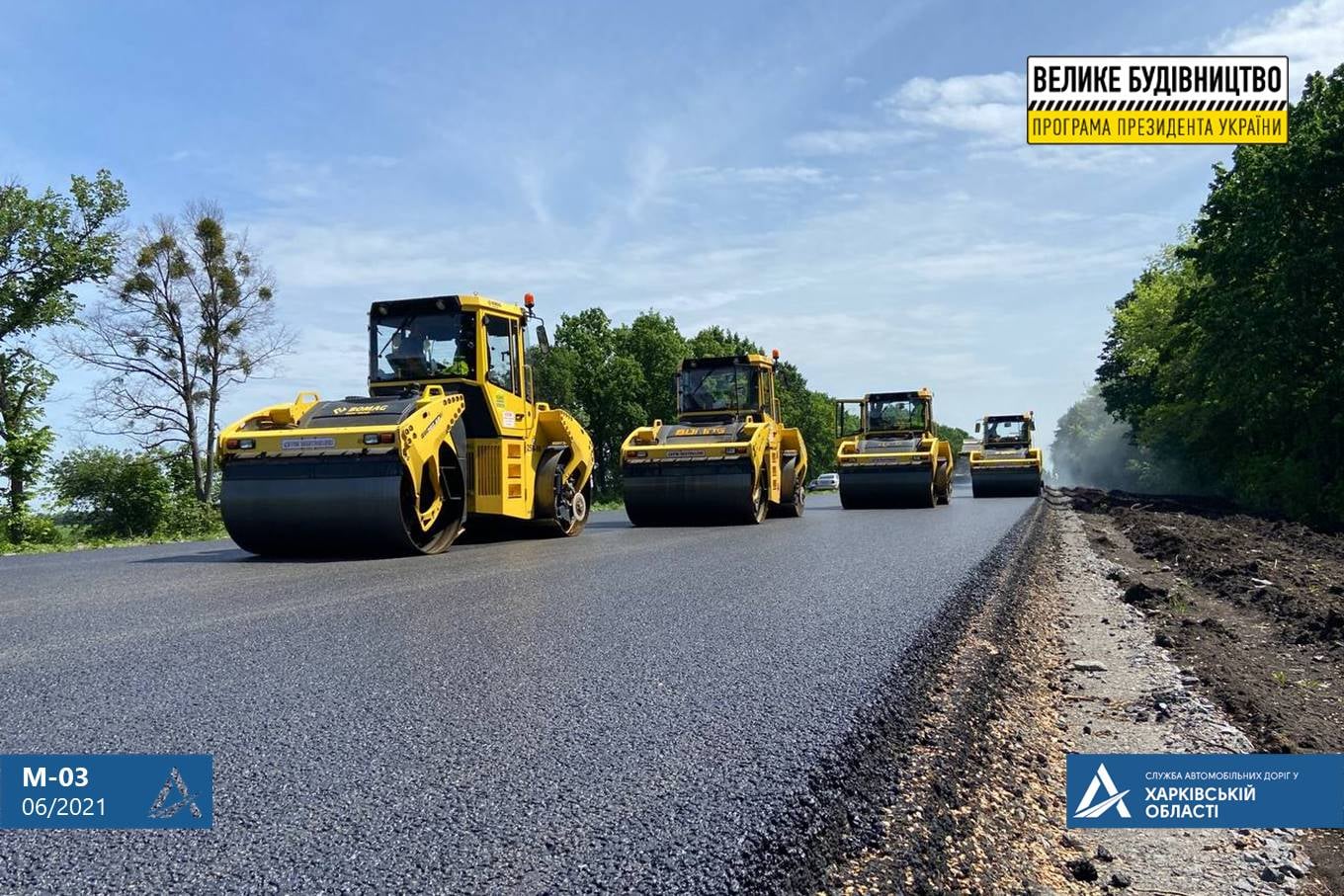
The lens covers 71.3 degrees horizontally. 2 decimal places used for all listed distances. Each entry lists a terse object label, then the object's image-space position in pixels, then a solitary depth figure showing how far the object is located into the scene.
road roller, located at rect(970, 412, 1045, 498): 25.09
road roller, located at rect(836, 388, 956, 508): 19.41
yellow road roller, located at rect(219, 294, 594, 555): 8.85
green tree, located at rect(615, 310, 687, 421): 50.91
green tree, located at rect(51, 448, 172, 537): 19.84
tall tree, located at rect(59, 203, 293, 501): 24.58
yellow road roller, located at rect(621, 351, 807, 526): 14.06
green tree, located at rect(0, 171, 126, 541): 21.72
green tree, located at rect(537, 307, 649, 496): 49.06
